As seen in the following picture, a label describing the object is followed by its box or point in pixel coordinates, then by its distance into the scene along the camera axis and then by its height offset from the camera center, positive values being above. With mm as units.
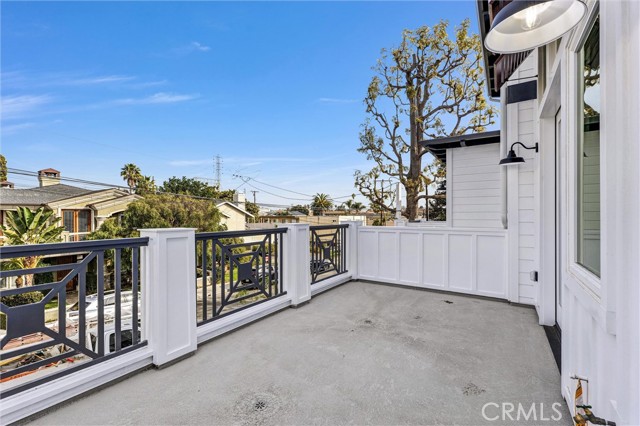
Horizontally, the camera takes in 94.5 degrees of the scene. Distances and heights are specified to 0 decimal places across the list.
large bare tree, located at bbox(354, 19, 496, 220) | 10602 +4410
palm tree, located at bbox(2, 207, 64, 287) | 10695 -590
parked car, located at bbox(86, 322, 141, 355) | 6901 -3011
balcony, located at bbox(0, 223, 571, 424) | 1691 -1150
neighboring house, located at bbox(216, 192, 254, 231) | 19328 -102
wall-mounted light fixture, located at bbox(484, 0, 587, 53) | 1153 +797
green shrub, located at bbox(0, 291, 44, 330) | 8988 -2762
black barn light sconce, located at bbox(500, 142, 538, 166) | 3387 +613
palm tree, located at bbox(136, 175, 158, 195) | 26922 +2780
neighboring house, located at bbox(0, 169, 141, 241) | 13950 +435
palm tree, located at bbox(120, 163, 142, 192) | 26625 +3499
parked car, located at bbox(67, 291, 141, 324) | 7799 -2823
